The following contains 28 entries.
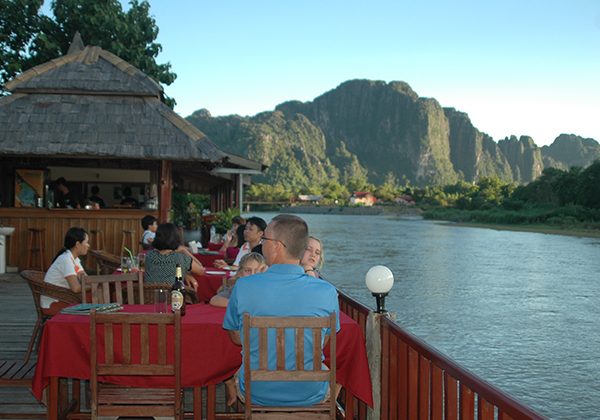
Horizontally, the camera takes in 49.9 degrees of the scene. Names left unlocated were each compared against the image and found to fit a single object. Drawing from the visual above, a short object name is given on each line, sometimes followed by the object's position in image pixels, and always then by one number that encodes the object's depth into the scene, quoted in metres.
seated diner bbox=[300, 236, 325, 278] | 4.71
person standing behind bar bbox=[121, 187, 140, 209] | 15.24
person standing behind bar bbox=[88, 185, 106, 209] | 13.58
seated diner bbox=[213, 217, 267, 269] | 5.97
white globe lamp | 3.58
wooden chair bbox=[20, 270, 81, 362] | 4.62
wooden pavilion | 11.28
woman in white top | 4.95
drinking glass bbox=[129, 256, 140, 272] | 5.71
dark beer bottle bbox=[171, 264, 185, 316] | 3.39
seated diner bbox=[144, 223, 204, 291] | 5.11
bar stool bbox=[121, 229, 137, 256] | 11.41
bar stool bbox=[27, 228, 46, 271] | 11.14
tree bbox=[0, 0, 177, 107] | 19.27
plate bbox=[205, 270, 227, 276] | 5.92
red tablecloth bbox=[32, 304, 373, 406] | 3.31
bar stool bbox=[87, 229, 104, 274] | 11.27
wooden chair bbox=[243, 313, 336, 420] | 2.68
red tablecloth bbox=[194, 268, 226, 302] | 5.82
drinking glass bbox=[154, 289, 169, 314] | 3.65
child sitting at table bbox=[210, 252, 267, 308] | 4.12
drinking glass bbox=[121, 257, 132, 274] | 5.74
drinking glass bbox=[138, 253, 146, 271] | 6.52
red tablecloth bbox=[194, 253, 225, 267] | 7.50
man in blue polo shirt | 2.77
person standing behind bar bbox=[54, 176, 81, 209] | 12.74
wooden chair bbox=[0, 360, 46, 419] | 3.43
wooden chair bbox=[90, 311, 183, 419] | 2.83
